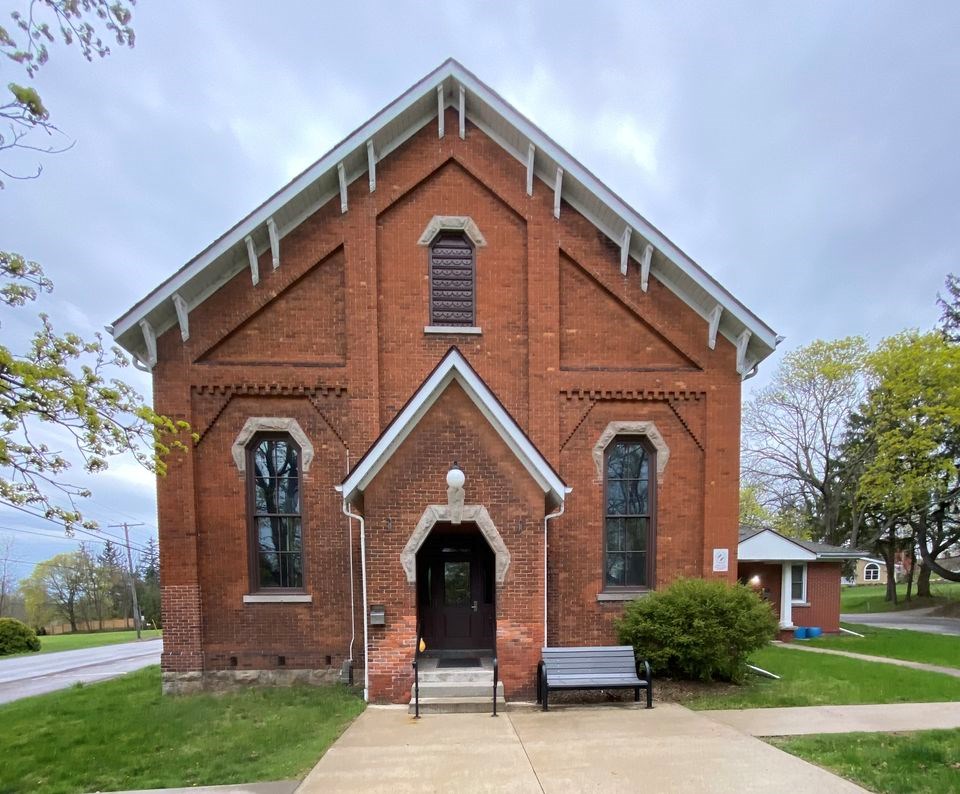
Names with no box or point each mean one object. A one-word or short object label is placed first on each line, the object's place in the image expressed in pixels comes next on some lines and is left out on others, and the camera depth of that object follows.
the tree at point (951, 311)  30.39
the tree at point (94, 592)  60.31
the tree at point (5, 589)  65.12
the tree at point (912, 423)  23.84
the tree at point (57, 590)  59.59
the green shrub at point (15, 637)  24.03
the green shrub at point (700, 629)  8.34
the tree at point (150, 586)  55.19
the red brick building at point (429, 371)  9.55
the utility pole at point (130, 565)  38.98
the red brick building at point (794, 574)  16.61
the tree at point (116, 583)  60.56
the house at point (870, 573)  74.31
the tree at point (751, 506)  32.34
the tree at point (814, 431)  28.02
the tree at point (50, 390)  4.71
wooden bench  7.39
